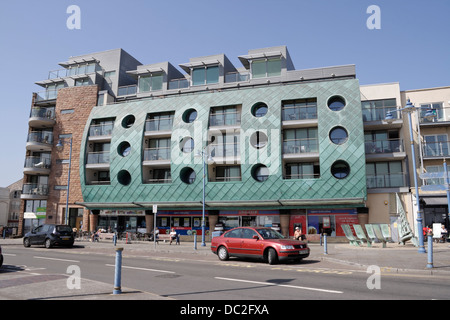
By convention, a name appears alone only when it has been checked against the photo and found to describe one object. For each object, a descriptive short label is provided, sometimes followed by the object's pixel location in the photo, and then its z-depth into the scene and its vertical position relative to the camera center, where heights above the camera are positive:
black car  23.28 -1.48
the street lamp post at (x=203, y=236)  24.79 -1.54
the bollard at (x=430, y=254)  11.30 -1.27
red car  13.45 -1.25
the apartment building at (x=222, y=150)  29.75 +6.26
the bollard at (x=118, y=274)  7.23 -1.24
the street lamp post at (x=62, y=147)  37.32 +7.82
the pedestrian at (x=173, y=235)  27.50 -1.63
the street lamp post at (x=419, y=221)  16.08 -0.26
